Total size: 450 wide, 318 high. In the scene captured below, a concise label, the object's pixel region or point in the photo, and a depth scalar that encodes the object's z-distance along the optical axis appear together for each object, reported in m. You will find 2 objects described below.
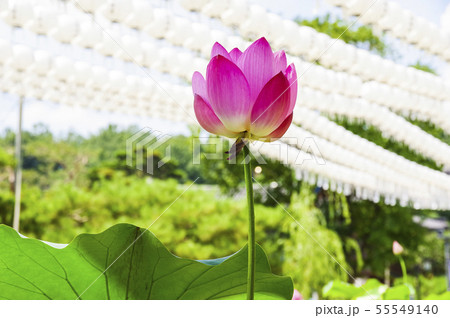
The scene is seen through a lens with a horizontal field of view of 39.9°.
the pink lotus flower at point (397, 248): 2.59
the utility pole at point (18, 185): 13.24
